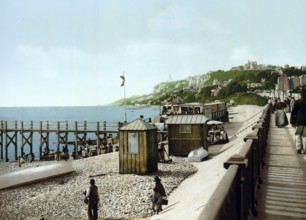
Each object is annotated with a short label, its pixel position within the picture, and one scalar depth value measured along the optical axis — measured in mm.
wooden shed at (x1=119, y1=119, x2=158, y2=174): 19641
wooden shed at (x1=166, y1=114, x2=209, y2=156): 23691
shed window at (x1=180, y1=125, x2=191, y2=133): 24047
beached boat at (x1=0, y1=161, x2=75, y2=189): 19984
